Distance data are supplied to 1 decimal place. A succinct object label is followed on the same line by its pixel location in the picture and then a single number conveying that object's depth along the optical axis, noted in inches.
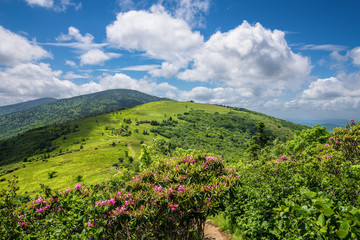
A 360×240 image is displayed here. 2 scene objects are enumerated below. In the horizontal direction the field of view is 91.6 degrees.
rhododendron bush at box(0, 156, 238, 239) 184.7
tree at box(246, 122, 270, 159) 1982.4
